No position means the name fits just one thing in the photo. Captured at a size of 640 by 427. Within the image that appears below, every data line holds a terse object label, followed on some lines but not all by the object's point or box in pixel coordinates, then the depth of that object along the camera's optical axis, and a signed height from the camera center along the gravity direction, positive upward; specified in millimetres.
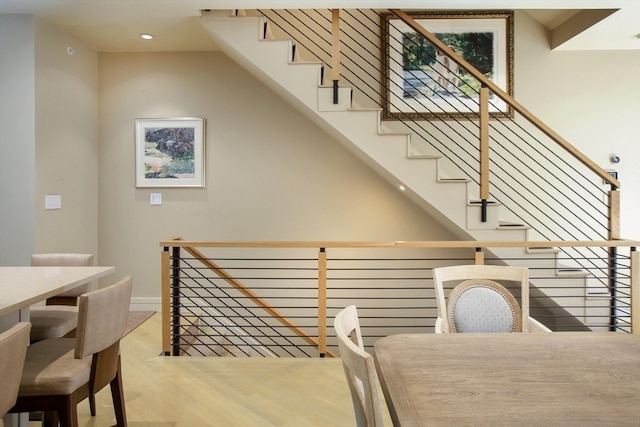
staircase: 3504 +528
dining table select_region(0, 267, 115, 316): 1488 -330
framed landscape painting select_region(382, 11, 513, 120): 4527 +1535
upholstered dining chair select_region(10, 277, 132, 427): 1535 -618
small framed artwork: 4586 +555
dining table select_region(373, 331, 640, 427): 973 -494
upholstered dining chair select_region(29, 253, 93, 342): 2201 -611
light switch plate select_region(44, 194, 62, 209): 3729 +35
